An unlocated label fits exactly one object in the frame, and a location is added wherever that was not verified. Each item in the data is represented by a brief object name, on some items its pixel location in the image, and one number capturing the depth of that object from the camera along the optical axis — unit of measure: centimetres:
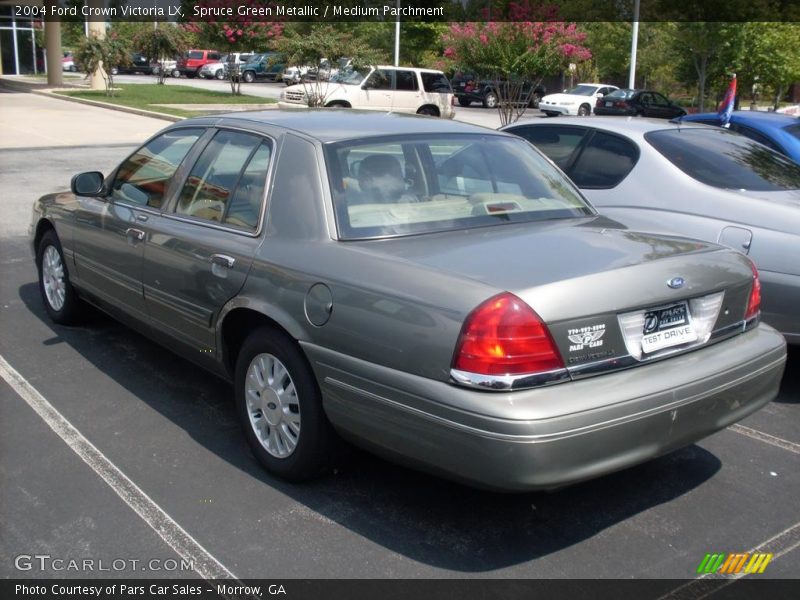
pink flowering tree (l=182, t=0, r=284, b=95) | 3616
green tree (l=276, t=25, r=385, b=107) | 2717
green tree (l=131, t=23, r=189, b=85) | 3953
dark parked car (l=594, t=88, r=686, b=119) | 3173
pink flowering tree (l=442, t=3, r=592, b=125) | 1912
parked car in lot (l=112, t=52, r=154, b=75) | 5742
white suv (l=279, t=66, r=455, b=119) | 2672
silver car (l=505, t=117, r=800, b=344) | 504
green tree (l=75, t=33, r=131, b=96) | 3353
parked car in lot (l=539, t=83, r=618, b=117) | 3547
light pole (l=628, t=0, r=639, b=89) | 2952
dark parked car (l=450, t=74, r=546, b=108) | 3978
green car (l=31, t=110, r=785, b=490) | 313
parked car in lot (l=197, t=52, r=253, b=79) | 5781
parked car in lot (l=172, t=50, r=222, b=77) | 5869
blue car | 750
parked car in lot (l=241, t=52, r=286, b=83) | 5302
